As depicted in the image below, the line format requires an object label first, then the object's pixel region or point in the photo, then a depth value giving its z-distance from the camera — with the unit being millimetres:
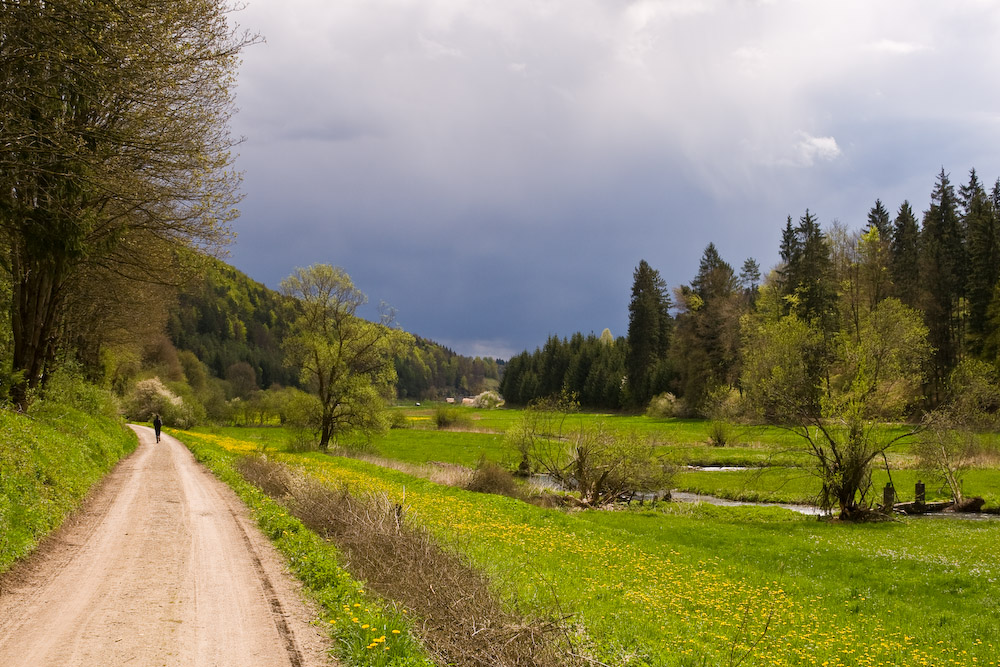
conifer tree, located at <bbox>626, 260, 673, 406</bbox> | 107125
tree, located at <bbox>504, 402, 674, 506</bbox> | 32531
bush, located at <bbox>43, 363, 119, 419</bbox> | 28016
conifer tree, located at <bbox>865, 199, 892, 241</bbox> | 90062
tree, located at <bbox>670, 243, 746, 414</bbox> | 78688
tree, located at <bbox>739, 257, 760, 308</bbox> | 105306
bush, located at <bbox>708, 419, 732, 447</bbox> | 54125
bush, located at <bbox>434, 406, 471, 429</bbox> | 81688
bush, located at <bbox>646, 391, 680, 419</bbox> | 87312
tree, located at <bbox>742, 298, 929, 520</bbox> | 25203
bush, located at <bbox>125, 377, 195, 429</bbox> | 75500
